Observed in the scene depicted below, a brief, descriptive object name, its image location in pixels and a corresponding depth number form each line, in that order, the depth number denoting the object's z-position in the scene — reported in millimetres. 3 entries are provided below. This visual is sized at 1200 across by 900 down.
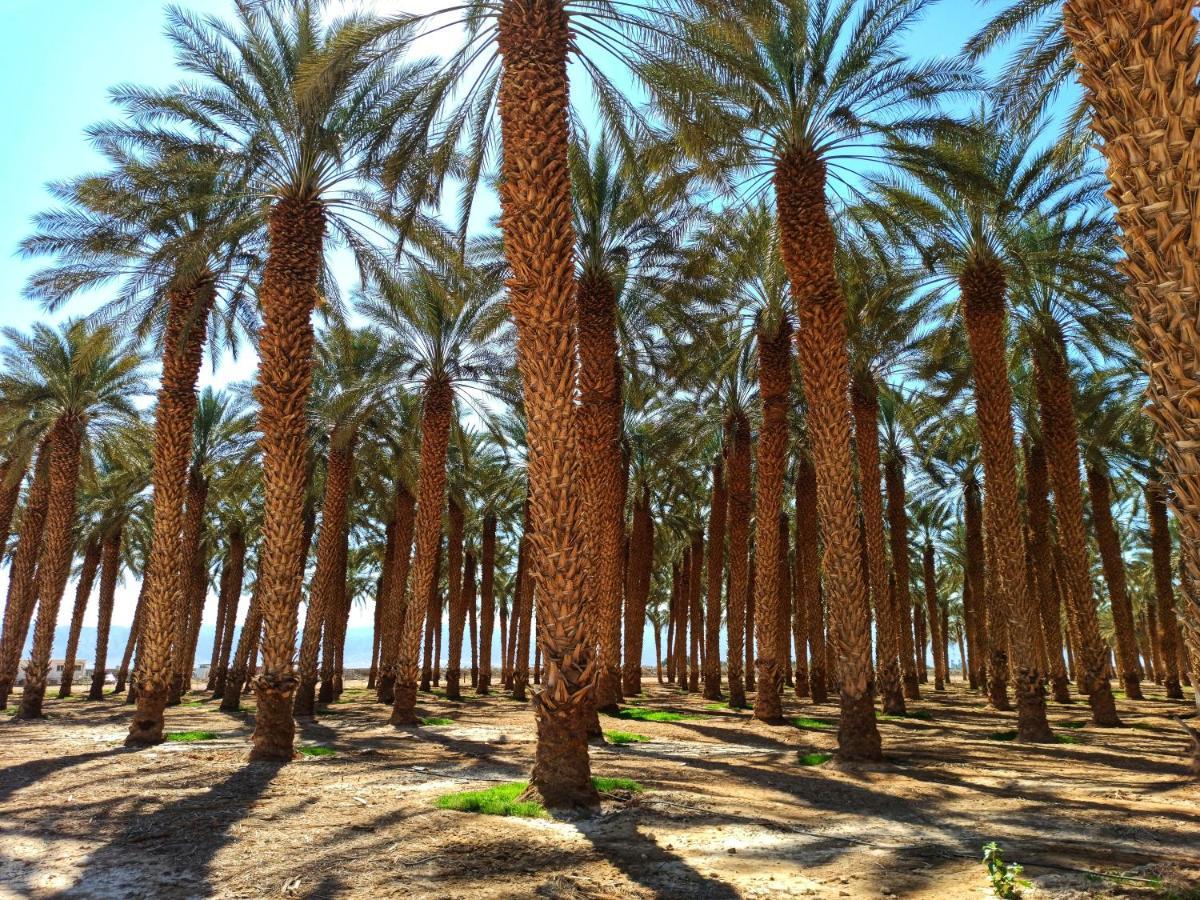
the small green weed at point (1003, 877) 5262
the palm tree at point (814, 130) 12148
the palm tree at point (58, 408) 23172
